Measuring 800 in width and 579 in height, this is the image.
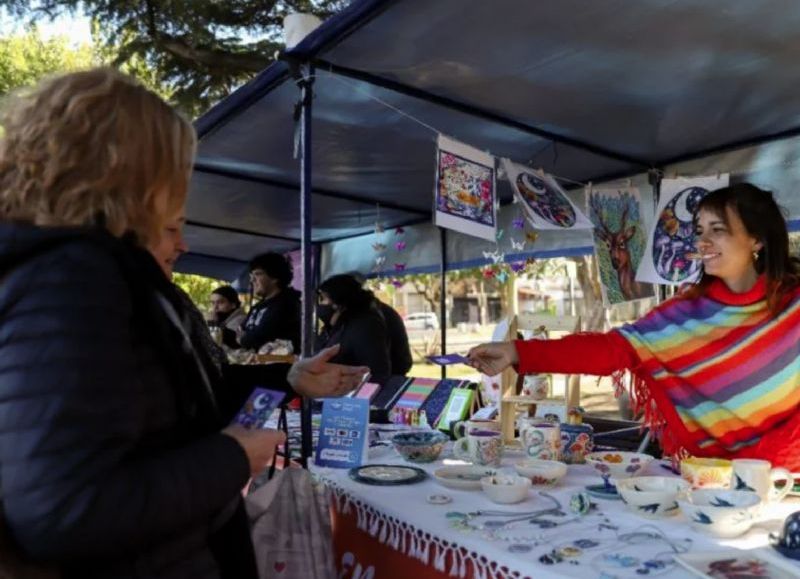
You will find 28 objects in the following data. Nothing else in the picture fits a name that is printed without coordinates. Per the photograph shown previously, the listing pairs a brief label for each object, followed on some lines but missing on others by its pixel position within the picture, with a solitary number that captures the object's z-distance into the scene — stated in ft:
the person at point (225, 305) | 19.27
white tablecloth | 3.84
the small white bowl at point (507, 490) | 4.97
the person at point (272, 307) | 14.07
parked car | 94.04
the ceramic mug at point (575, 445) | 6.36
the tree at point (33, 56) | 35.58
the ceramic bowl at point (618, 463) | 5.92
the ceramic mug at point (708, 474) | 4.92
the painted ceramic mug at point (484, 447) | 6.14
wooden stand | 7.96
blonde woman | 2.34
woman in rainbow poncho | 6.03
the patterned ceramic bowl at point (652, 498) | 4.59
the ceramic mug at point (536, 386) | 8.35
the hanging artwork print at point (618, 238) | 13.34
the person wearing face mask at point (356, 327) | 12.37
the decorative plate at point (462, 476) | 5.43
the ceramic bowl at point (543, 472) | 5.45
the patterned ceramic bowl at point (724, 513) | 4.14
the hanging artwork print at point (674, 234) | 12.27
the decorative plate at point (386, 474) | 5.71
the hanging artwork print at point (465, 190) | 9.06
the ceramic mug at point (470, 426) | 6.86
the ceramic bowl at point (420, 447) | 6.42
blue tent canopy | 7.21
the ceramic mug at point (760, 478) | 4.62
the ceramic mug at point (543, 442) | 6.12
